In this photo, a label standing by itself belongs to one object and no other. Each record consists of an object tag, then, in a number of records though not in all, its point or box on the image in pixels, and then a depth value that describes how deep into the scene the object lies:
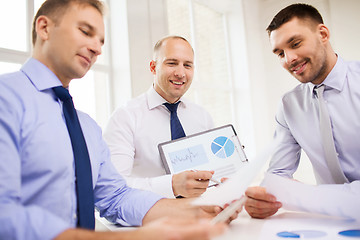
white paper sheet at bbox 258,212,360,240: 0.73
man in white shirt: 1.56
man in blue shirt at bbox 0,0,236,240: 0.50
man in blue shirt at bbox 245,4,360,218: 1.33
